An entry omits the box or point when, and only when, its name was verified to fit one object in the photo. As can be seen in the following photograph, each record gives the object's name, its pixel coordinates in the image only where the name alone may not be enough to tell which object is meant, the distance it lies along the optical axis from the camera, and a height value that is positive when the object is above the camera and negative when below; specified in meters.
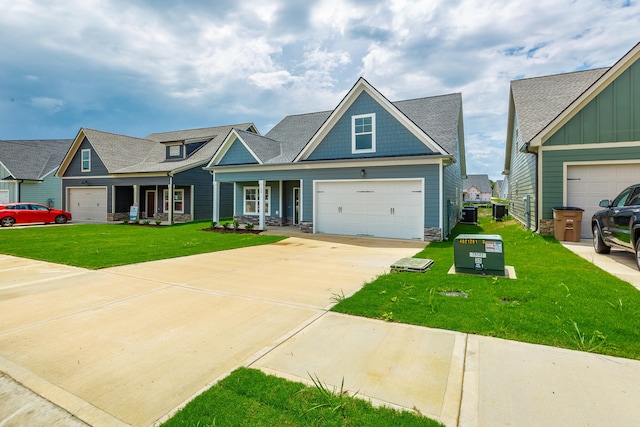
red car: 20.48 -0.63
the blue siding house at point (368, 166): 12.98 +1.82
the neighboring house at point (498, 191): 85.90 +4.67
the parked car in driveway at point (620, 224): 6.90 -0.43
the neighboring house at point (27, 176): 30.03 +2.76
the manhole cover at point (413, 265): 7.20 -1.38
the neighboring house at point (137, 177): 23.09 +2.07
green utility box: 6.43 -1.01
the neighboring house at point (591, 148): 10.92 +2.07
